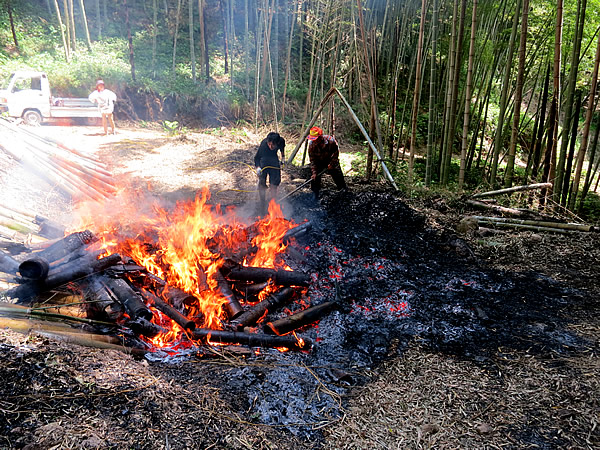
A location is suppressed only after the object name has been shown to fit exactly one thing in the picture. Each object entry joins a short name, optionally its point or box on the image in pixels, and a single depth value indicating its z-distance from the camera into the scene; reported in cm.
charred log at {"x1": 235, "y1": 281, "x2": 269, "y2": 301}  467
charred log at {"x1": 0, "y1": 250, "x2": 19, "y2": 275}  379
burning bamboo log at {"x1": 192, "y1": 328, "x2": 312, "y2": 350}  372
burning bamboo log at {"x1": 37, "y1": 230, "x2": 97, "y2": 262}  439
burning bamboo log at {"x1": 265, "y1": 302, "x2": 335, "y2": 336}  394
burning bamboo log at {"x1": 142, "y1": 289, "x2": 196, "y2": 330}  376
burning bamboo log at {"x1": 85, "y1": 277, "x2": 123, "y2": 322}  367
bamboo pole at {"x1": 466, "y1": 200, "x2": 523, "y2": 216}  658
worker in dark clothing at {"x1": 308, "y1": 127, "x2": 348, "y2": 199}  794
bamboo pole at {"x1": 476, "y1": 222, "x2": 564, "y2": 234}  591
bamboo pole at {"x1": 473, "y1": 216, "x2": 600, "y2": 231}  579
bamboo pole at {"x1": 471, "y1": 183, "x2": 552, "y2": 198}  655
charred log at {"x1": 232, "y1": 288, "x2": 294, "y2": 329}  408
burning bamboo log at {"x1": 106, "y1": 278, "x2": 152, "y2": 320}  369
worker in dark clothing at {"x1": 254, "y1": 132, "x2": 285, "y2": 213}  750
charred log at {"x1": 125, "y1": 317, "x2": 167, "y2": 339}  362
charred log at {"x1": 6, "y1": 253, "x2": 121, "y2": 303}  360
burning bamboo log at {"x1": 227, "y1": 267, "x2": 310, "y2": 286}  469
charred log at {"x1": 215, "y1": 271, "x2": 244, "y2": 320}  418
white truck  1273
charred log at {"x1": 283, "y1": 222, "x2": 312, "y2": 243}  577
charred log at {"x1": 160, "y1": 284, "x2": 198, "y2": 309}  405
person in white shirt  1224
